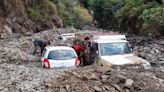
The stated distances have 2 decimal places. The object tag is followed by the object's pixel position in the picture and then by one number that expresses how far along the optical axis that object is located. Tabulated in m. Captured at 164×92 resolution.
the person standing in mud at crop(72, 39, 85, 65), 11.17
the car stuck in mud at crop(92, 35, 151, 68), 9.61
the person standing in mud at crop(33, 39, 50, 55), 14.07
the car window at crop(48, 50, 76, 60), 10.61
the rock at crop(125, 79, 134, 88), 7.26
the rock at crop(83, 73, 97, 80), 7.57
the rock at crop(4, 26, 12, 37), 24.50
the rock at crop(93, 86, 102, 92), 7.23
